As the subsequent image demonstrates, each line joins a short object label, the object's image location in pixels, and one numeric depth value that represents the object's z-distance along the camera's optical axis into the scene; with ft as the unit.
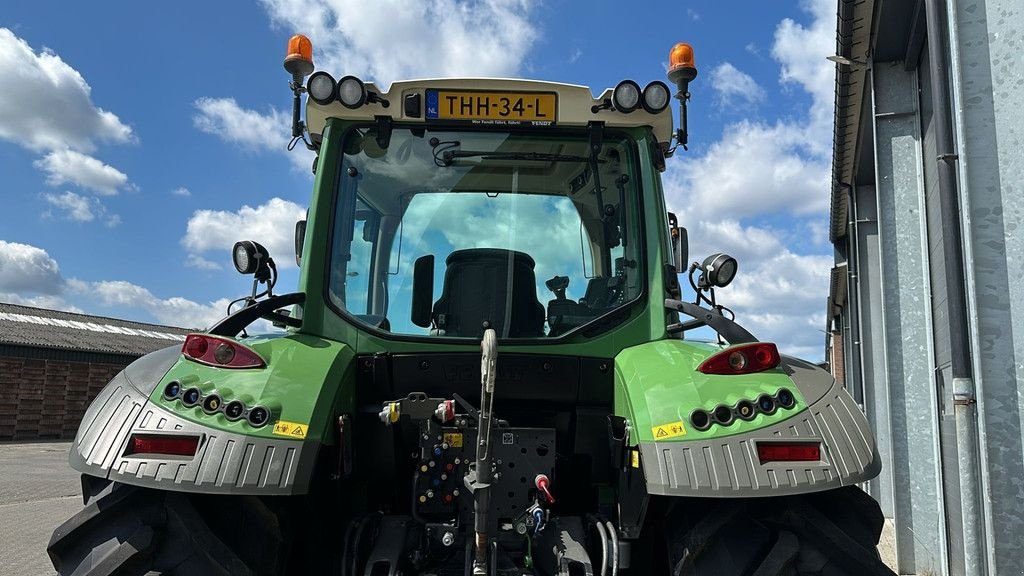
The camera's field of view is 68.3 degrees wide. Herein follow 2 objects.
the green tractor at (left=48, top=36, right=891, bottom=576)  8.08
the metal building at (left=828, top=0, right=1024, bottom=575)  11.89
